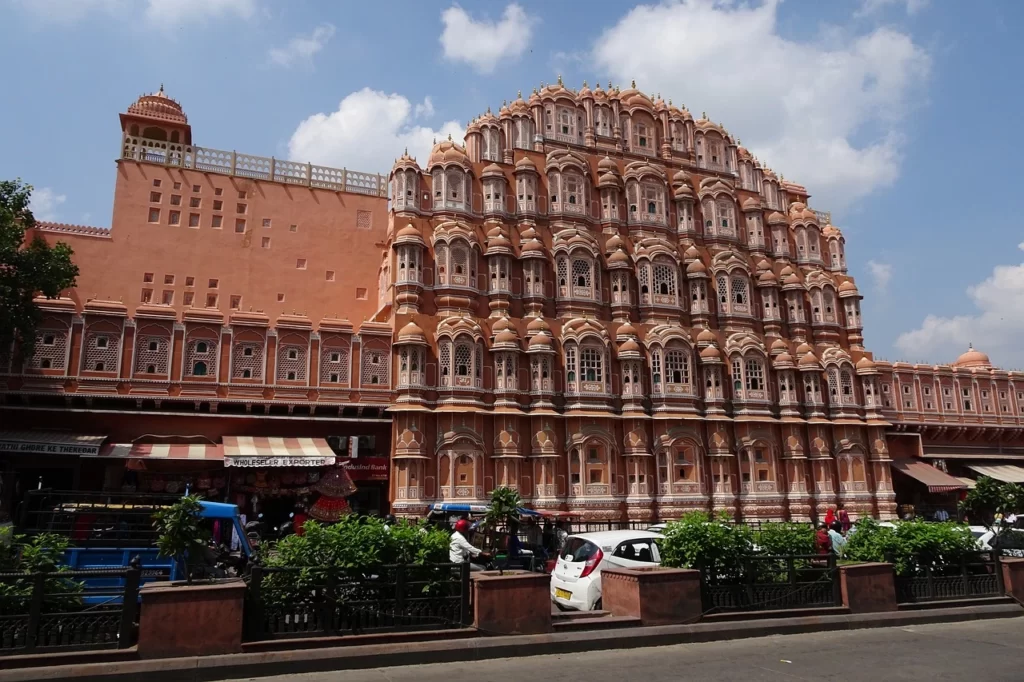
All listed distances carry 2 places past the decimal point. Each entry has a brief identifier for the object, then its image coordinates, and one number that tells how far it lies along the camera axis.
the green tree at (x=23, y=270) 20.25
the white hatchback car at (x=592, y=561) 12.54
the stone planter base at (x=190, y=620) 8.13
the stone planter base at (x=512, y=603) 9.65
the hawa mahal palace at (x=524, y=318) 25.56
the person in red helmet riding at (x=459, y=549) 11.96
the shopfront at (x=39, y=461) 21.22
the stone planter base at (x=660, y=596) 10.45
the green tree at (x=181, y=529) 9.93
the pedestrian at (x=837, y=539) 13.64
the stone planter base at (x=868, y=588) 11.77
